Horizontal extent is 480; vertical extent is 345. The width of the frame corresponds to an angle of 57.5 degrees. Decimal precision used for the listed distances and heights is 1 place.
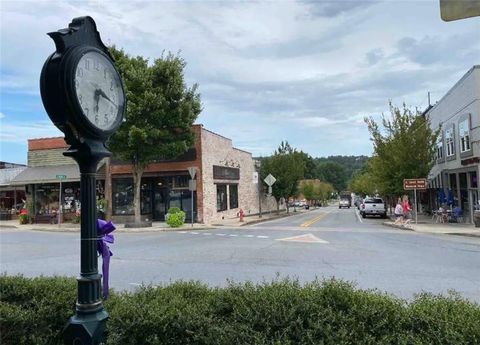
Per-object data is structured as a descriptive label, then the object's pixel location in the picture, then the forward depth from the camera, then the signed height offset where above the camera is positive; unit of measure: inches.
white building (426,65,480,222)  1016.2 +123.6
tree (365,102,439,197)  1230.3 +114.7
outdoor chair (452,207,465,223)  1112.8 -68.6
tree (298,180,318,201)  3353.6 +24.6
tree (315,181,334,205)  4008.4 +17.7
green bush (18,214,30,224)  1310.3 -48.6
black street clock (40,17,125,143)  144.3 +40.3
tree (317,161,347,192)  6520.7 +277.5
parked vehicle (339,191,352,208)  3772.9 -43.3
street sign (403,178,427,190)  1083.9 +15.5
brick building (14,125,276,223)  1176.2 +49.7
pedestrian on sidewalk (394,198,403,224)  1116.1 -55.1
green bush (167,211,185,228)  1028.5 -52.7
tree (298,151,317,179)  4938.5 +293.6
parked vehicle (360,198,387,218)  1617.9 -61.6
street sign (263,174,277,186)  1454.2 +49.1
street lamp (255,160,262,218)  1786.9 +114.8
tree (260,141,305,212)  1769.2 +92.3
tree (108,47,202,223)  976.9 +194.9
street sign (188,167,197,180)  1011.3 +59.6
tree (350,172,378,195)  2490.2 +43.9
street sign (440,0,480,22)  88.7 +36.8
